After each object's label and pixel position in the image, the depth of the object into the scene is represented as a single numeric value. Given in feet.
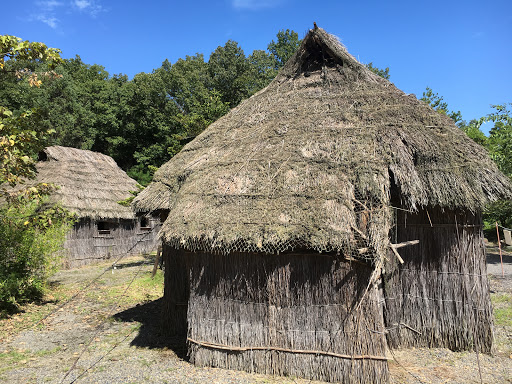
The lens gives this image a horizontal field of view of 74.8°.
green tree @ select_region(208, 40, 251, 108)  90.02
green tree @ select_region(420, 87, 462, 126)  88.94
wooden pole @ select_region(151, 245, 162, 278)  22.43
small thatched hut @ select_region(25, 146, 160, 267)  53.62
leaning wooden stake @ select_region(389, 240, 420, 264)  18.04
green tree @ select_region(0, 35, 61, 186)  24.27
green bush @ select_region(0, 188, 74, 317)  29.86
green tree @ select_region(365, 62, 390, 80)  107.93
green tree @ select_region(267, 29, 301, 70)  109.70
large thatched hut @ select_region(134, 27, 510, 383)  17.56
